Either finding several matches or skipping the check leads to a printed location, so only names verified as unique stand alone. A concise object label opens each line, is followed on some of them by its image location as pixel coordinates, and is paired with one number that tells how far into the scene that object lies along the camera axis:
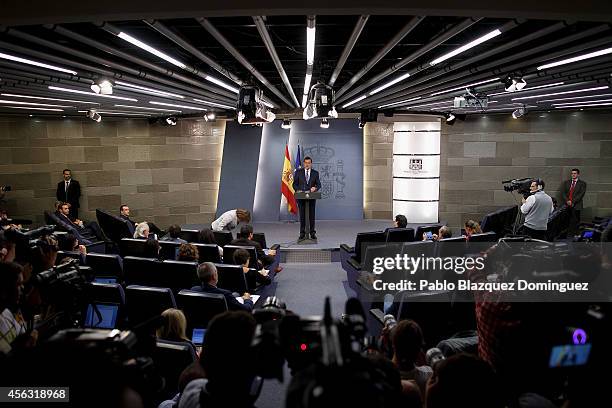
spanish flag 11.30
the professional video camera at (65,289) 2.66
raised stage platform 8.52
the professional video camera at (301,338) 1.40
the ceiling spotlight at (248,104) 5.70
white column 11.45
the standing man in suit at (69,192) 10.32
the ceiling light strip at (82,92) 6.12
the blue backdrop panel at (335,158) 11.98
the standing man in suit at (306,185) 8.80
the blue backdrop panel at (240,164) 11.93
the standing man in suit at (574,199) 10.05
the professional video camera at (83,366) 1.41
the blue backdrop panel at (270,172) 11.98
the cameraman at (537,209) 7.41
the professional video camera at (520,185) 9.50
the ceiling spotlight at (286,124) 11.08
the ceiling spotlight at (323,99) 5.80
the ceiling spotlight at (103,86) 5.15
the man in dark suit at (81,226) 8.41
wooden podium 8.52
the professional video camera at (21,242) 4.79
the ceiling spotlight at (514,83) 5.32
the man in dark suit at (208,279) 4.03
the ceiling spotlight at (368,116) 10.77
